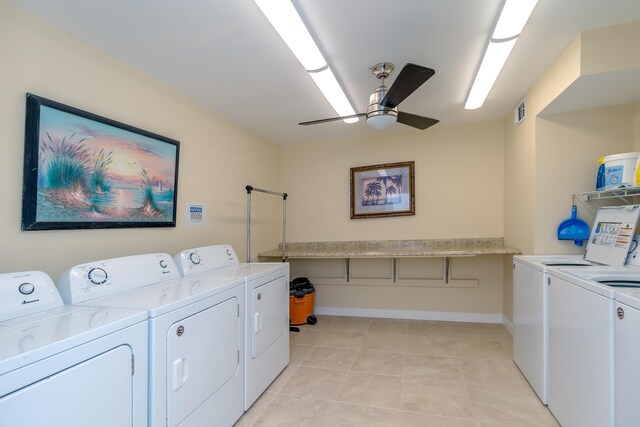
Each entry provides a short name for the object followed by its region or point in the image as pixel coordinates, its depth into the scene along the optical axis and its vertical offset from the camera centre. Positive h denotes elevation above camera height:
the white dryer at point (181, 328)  1.34 -0.58
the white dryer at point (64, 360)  0.87 -0.48
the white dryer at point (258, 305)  2.05 -0.67
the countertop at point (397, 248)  3.26 -0.36
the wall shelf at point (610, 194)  2.08 +0.21
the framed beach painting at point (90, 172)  1.58 +0.29
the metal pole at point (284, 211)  3.81 +0.10
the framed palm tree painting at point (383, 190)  3.87 +0.39
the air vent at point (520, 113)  2.80 +1.06
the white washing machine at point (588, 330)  1.39 -0.60
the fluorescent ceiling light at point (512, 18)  1.45 +1.07
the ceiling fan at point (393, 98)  1.72 +0.84
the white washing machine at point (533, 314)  2.00 -0.72
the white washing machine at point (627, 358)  1.20 -0.59
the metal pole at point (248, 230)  3.18 -0.13
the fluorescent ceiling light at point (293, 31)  1.45 +1.06
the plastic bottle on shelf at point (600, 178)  2.27 +0.33
